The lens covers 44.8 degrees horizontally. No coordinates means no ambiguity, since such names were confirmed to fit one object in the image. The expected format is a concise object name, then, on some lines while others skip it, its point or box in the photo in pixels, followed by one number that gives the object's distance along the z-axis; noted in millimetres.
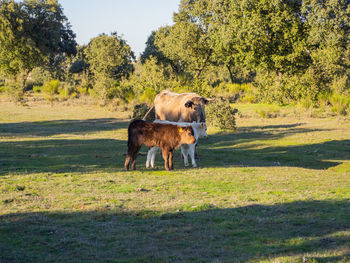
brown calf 13914
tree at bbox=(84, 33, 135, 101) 50438
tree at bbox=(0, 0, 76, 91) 51312
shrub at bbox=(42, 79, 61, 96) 46656
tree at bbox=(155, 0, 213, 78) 36312
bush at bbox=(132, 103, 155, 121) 29669
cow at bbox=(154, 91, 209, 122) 17578
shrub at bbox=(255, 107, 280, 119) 37031
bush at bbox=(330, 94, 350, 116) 35812
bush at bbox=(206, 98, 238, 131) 28609
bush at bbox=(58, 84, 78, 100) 49781
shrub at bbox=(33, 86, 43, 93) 56878
